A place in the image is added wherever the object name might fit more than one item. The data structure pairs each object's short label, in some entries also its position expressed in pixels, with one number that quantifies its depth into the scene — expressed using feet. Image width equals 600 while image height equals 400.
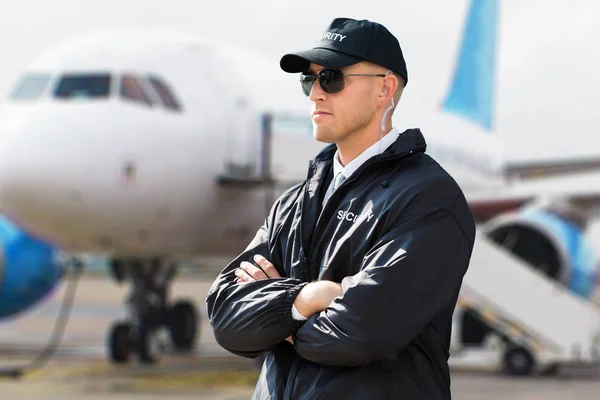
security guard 13.61
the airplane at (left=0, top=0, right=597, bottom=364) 56.18
